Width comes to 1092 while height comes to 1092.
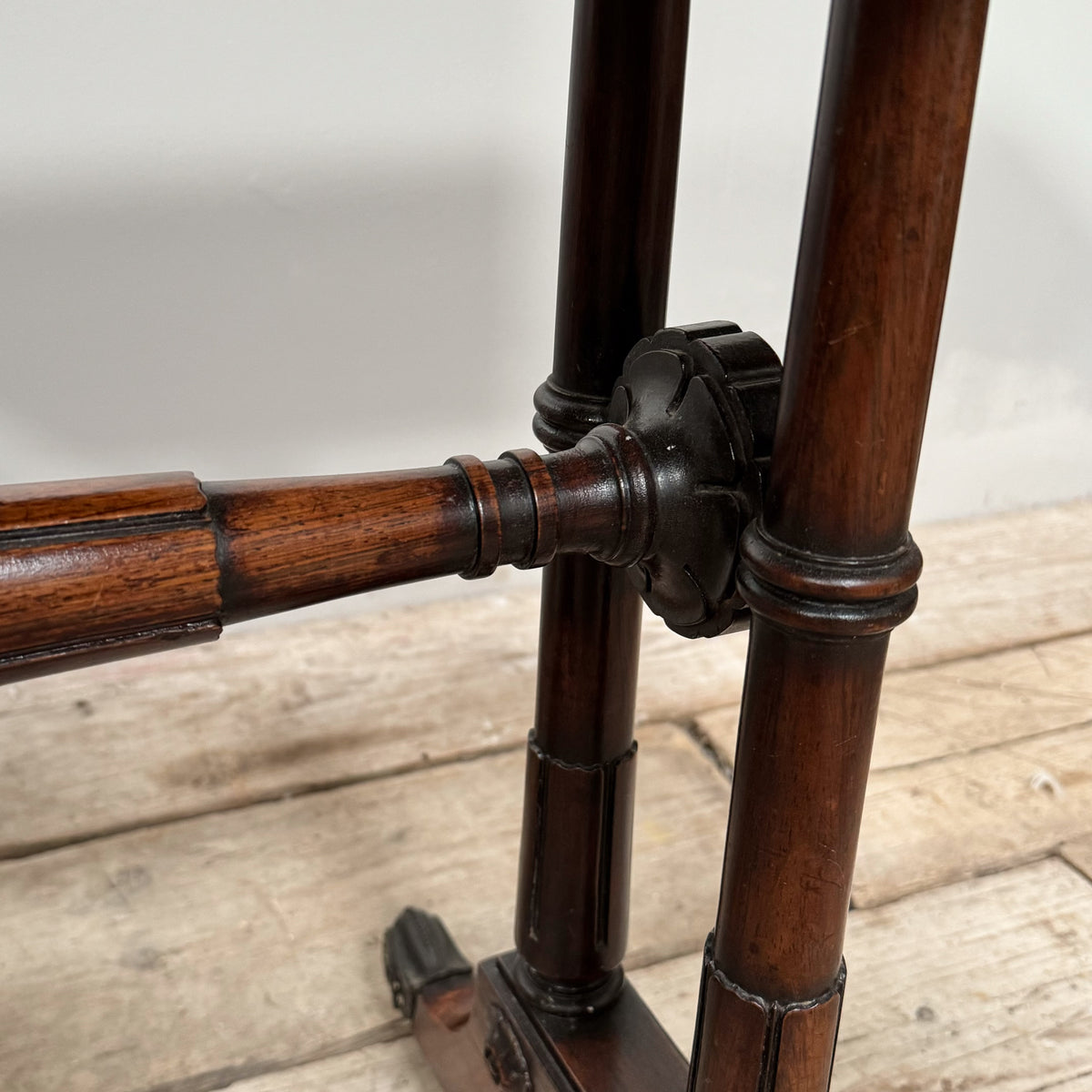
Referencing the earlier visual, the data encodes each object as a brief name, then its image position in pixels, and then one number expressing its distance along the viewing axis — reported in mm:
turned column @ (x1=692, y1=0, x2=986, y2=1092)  420
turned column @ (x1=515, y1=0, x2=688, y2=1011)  612
